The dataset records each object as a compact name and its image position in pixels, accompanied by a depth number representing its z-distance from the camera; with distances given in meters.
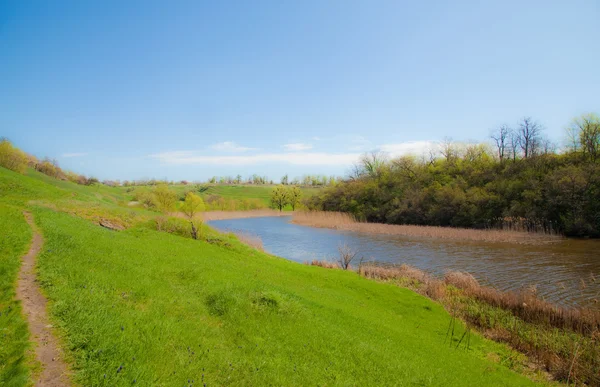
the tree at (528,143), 57.44
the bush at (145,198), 54.70
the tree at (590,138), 45.83
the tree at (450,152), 72.76
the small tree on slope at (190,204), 50.13
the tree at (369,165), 94.04
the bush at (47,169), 62.75
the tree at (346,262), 21.46
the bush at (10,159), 38.02
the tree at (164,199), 49.56
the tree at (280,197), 105.41
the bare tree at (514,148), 61.02
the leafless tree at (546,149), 52.95
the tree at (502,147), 63.64
